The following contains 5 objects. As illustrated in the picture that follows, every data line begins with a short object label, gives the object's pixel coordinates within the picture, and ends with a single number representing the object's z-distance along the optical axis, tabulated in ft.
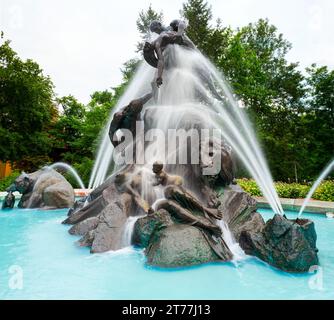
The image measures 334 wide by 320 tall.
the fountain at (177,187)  17.99
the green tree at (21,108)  87.25
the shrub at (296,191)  44.24
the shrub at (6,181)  67.83
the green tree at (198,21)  101.65
